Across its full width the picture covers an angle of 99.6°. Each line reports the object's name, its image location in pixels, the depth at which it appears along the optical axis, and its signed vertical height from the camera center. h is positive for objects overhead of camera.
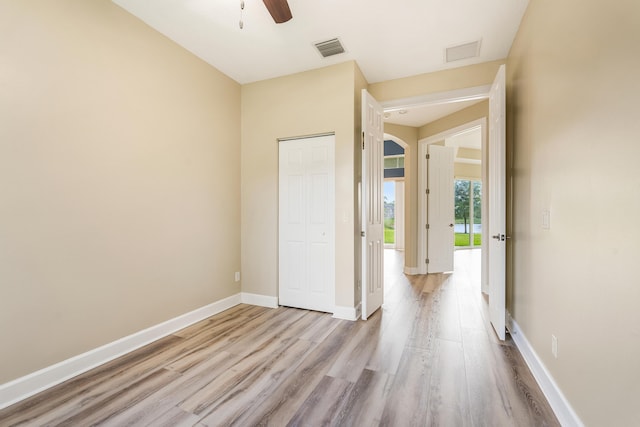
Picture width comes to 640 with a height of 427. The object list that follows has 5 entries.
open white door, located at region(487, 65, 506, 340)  2.54 +0.06
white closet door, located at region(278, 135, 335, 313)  3.35 -0.12
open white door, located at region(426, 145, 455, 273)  5.43 +0.07
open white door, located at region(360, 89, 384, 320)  3.12 +0.08
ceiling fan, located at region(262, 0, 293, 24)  1.78 +1.40
